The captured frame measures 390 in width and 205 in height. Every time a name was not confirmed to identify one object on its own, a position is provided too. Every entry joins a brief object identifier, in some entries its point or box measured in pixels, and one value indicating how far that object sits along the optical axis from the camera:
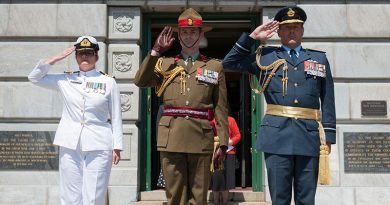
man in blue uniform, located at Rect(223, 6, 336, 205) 7.40
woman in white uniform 7.89
